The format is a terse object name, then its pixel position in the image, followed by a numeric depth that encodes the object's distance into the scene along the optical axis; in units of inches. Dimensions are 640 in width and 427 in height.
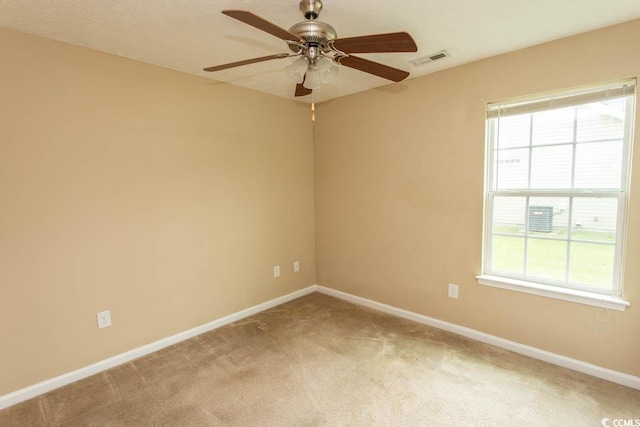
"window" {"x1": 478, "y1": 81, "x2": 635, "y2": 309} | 82.7
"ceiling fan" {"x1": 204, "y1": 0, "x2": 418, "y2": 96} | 55.1
